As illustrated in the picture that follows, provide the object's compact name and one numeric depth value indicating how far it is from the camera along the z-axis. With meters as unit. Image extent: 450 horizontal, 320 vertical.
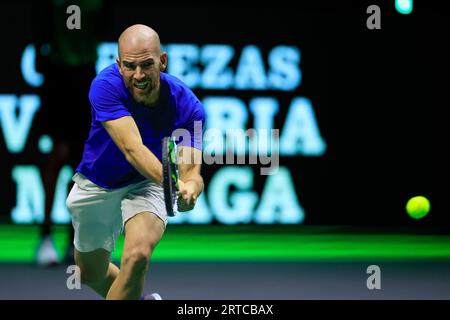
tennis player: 8.30
